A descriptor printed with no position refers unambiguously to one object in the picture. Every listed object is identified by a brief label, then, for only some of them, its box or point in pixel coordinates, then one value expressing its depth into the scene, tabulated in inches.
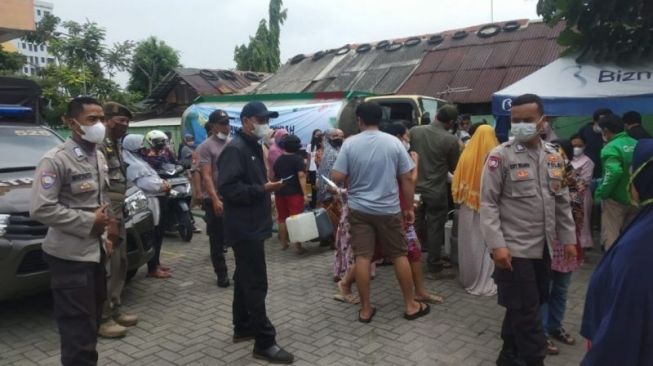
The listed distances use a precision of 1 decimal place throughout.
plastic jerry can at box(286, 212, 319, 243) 243.1
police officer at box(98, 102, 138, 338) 171.9
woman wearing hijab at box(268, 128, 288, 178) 285.7
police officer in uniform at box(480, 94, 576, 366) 129.3
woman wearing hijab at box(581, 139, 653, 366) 60.7
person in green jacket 205.3
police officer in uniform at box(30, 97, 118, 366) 120.3
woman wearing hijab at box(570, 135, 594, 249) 235.0
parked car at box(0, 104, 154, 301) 168.9
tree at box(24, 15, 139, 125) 872.9
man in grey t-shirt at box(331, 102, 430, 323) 174.9
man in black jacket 150.3
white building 3056.1
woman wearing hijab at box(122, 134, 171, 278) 216.8
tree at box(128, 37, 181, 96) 1177.4
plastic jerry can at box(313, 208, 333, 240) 257.0
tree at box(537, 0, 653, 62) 263.7
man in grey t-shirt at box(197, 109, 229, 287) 220.4
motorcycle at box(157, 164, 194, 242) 315.9
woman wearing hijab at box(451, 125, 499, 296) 198.4
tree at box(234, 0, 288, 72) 1268.5
